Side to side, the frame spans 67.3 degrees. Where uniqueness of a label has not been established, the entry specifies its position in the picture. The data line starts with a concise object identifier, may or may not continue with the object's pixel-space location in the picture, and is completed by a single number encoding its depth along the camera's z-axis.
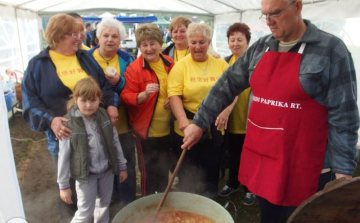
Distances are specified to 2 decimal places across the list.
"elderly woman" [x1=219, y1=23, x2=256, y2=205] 2.84
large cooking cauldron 1.78
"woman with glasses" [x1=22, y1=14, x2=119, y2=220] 1.98
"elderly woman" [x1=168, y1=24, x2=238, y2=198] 2.45
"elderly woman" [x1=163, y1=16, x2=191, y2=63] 3.20
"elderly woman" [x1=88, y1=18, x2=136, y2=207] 2.62
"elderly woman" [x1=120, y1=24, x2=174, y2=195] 2.47
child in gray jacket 1.92
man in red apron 1.38
